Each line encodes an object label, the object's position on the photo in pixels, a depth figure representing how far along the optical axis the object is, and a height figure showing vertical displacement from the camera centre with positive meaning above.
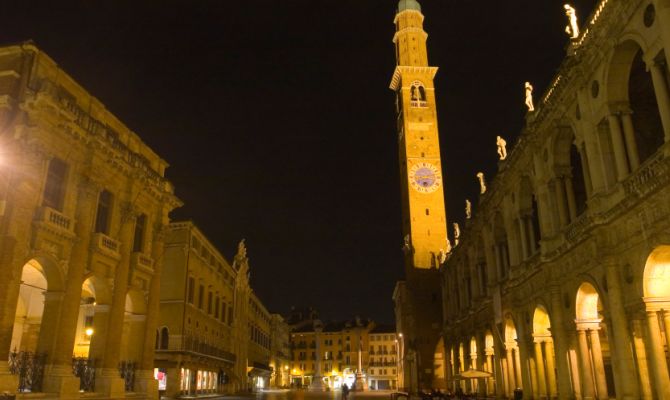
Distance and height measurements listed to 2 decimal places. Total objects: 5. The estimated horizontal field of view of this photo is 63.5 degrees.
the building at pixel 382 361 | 127.56 +3.94
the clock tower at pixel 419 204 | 58.12 +19.70
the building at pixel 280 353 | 101.30 +5.05
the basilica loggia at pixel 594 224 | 16.23 +5.37
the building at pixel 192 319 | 41.59 +4.87
